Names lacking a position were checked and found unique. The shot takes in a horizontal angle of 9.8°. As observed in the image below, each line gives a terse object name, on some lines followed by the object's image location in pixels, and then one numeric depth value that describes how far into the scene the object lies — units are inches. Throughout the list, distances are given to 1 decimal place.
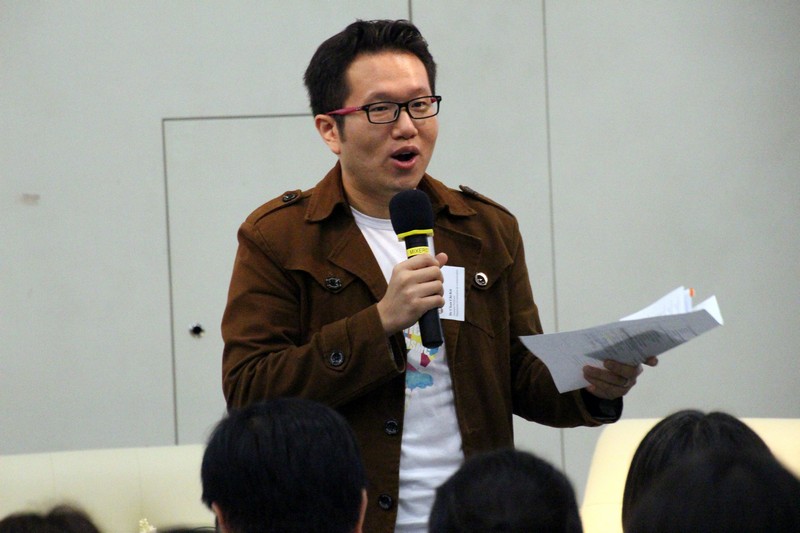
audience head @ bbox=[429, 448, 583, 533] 240.9
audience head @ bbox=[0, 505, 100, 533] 243.5
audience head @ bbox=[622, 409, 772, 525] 252.9
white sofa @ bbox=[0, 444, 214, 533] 304.9
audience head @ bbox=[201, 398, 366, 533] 245.9
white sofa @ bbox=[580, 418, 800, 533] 304.4
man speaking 262.4
